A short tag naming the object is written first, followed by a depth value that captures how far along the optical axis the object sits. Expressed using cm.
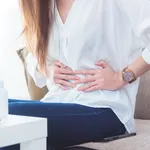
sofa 187
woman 194
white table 139
